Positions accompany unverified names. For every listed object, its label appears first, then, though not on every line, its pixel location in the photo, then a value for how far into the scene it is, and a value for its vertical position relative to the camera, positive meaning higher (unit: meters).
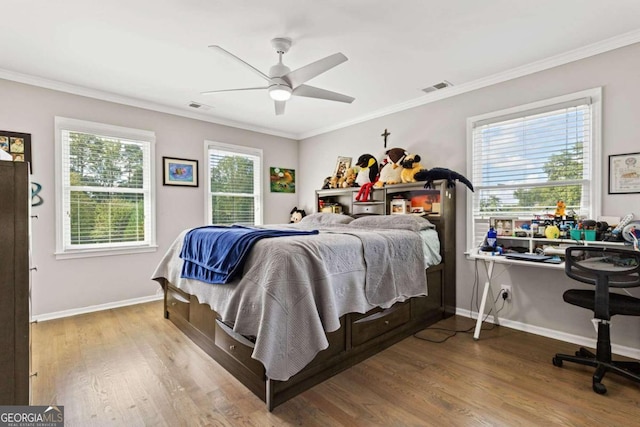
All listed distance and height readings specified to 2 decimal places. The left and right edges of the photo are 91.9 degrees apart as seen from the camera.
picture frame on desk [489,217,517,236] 3.03 -0.17
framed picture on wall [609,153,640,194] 2.43 +0.28
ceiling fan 2.23 +1.02
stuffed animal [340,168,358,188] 4.41 +0.42
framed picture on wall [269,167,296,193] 5.31 +0.48
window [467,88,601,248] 2.67 +0.46
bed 1.81 -0.67
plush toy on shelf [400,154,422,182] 3.58 +0.47
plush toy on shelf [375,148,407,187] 3.79 +0.49
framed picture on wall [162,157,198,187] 4.15 +0.49
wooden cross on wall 4.18 +1.00
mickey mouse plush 5.29 -0.13
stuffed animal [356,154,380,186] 4.14 +0.52
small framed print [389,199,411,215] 3.71 +0.01
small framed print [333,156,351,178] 4.64 +0.63
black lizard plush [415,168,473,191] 3.29 +0.34
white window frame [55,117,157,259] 3.40 +0.21
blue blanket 2.06 -0.32
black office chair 1.98 -0.60
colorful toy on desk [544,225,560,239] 2.65 -0.21
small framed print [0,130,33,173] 3.10 +0.64
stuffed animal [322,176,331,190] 4.81 +0.38
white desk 2.45 -0.45
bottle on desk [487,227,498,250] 2.99 -0.29
